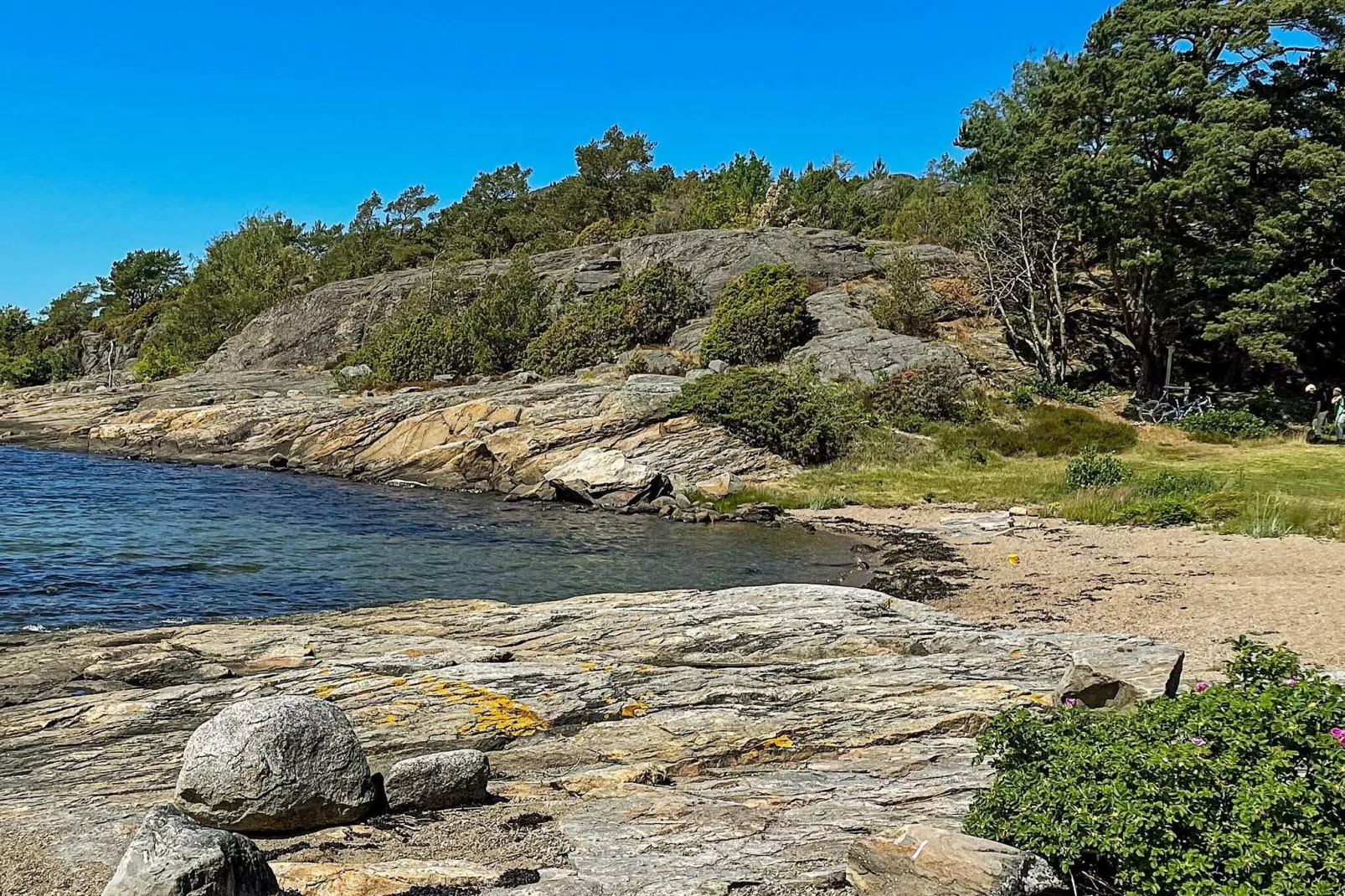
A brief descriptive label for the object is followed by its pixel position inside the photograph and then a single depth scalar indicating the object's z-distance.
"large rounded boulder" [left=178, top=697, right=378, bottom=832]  5.95
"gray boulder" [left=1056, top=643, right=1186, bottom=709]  7.85
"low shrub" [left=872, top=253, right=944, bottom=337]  47.19
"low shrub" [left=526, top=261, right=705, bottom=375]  51.31
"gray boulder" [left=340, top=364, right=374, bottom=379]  53.69
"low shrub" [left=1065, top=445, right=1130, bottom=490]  27.08
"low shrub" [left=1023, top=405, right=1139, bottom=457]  34.50
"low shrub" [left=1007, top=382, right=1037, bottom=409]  40.12
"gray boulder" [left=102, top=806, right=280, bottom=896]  4.51
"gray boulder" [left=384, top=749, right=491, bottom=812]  6.43
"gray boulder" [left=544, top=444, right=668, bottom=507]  30.83
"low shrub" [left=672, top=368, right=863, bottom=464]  35.09
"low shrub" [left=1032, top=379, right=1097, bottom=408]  41.22
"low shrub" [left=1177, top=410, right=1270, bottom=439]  35.75
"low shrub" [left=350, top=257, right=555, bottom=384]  52.31
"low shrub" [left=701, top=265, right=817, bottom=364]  47.78
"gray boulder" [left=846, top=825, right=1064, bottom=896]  4.52
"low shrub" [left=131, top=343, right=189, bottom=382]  72.62
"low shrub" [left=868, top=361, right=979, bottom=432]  38.03
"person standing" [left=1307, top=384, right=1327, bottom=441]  34.44
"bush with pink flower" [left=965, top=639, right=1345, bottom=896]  4.37
